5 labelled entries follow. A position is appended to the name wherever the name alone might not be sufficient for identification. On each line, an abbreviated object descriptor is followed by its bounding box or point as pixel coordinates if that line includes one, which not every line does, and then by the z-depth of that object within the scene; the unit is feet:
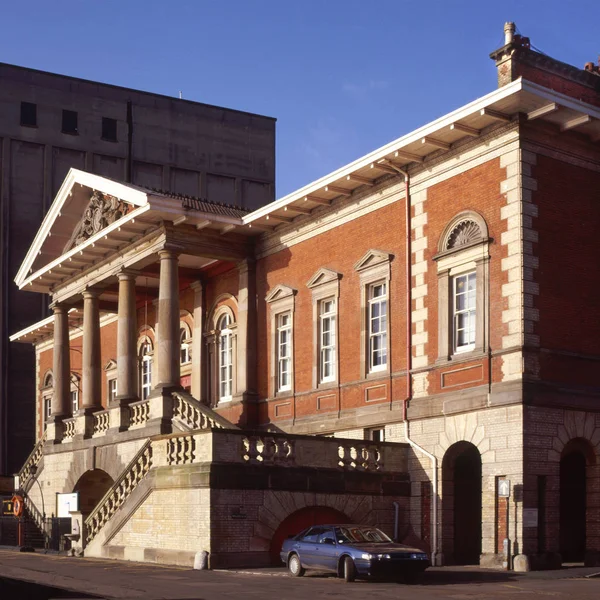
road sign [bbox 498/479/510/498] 90.12
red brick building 92.73
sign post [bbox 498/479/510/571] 89.97
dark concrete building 203.21
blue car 80.07
